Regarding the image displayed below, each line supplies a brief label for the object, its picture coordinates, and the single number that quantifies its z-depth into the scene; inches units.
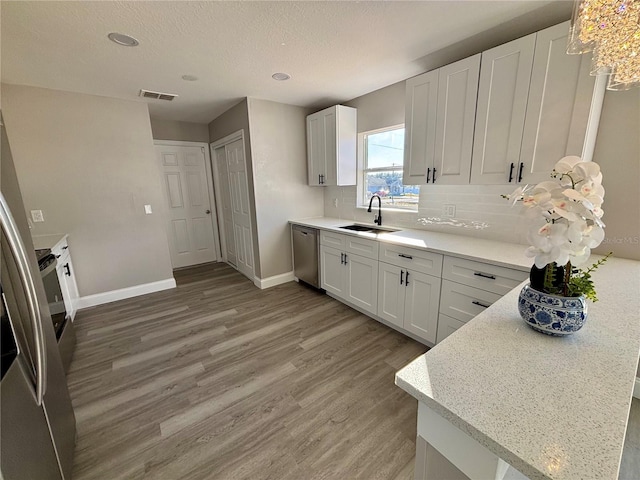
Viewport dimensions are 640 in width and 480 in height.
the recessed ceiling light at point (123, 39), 73.0
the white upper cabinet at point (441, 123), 81.0
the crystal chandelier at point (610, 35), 42.3
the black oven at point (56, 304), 79.4
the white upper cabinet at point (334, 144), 130.1
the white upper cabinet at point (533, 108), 63.2
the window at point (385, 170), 120.6
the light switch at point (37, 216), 113.4
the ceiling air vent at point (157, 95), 116.7
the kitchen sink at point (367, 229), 120.8
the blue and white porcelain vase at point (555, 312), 34.9
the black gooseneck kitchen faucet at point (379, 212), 126.2
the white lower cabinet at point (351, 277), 107.5
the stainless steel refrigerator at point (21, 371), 34.8
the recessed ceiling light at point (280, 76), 102.1
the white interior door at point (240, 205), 147.8
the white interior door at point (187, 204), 175.2
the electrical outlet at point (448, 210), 101.6
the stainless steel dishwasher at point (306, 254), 135.6
